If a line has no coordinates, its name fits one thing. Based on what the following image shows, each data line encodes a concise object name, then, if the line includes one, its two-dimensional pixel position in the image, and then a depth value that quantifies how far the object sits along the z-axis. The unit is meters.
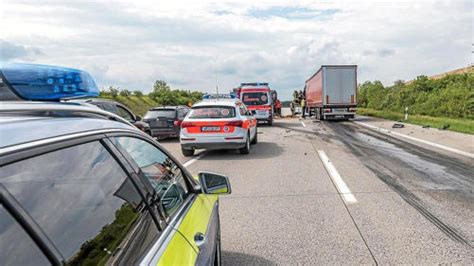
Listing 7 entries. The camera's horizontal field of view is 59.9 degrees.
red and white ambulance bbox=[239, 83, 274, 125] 25.72
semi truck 28.38
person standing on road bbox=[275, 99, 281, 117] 37.93
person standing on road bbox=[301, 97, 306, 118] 37.99
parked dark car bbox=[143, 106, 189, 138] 16.73
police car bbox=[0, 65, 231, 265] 1.31
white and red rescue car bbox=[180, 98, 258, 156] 11.63
